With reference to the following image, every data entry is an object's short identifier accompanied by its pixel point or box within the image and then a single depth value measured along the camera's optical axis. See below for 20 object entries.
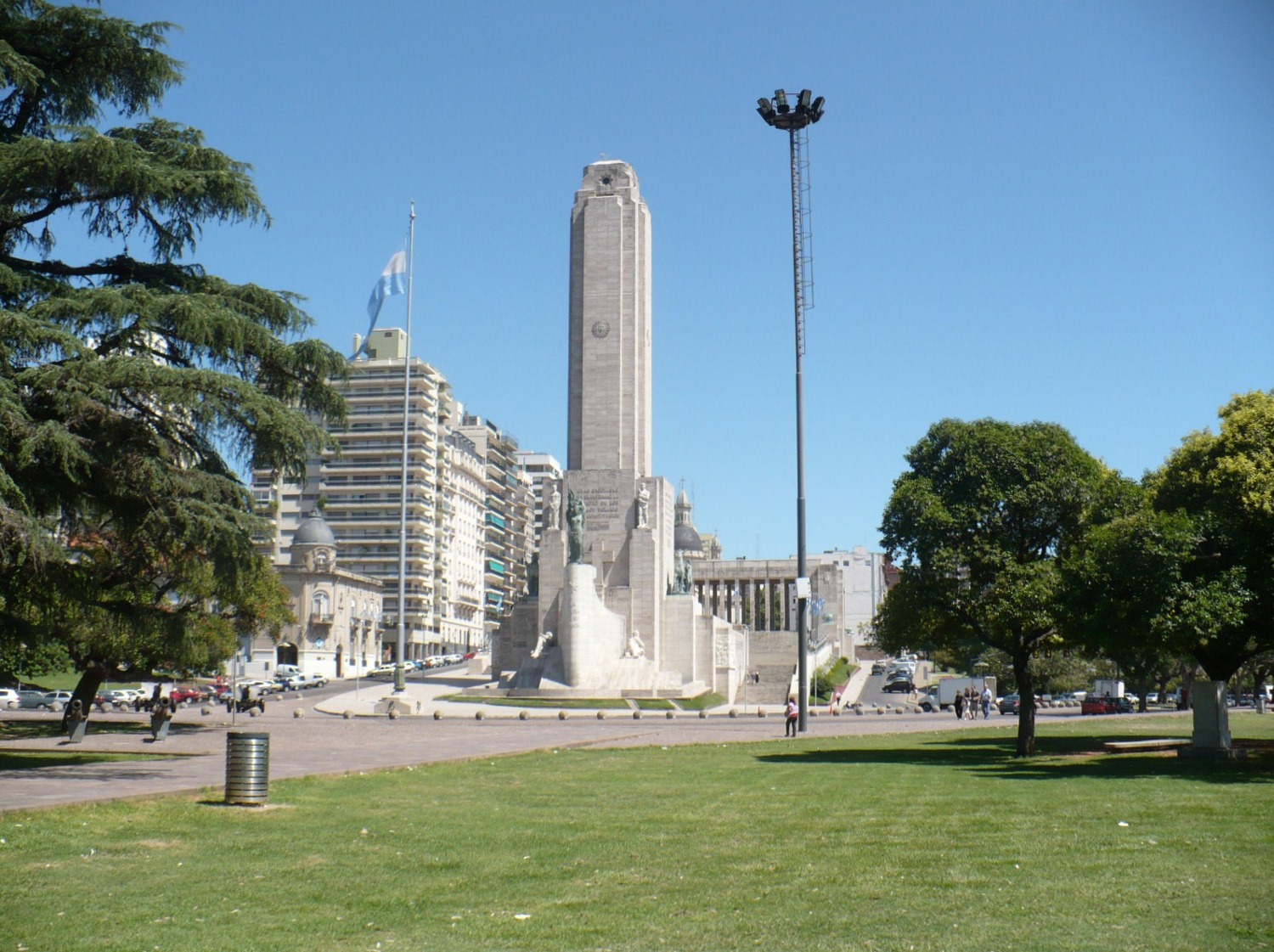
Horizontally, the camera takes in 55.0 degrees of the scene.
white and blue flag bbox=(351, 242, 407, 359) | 64.50
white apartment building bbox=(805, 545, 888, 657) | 170.00
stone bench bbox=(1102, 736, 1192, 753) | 27.55
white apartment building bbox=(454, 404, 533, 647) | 139.38
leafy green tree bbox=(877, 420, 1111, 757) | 26.53
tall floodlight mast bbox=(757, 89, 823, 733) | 33.81
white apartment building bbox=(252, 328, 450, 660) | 113.38
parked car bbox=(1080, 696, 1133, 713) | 56.66
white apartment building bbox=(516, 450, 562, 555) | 168.12
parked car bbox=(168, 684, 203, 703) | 60.22
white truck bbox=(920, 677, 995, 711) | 63.25
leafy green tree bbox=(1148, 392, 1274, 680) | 22.05
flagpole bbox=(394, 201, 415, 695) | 58.88
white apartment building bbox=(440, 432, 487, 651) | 122.88
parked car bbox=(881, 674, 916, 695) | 82.00
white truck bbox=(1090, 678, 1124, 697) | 78.40
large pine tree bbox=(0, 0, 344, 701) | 18.75
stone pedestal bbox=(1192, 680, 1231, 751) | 24.62
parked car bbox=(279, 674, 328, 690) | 70.69
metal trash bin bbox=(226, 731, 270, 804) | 15.29
